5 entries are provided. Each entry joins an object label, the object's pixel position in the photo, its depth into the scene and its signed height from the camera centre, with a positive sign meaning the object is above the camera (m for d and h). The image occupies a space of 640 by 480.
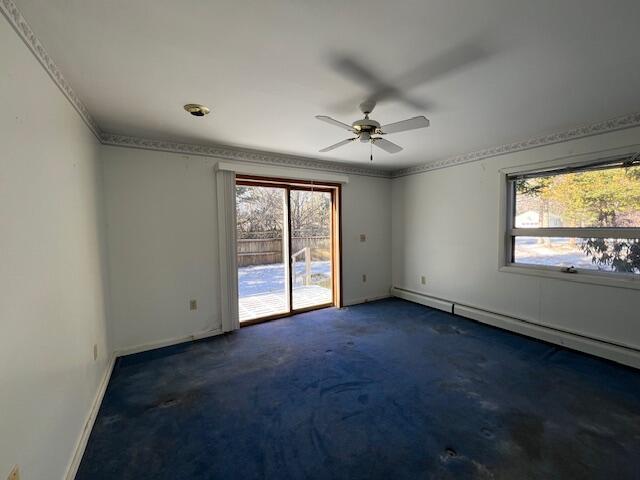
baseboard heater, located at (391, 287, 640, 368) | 2.64 -1.17
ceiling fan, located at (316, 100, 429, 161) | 1.96 +0.76
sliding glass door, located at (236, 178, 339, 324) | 3.78 -0.25
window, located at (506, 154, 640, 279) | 2.67 +0.08
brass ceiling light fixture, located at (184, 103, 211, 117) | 2.19 +0.96
